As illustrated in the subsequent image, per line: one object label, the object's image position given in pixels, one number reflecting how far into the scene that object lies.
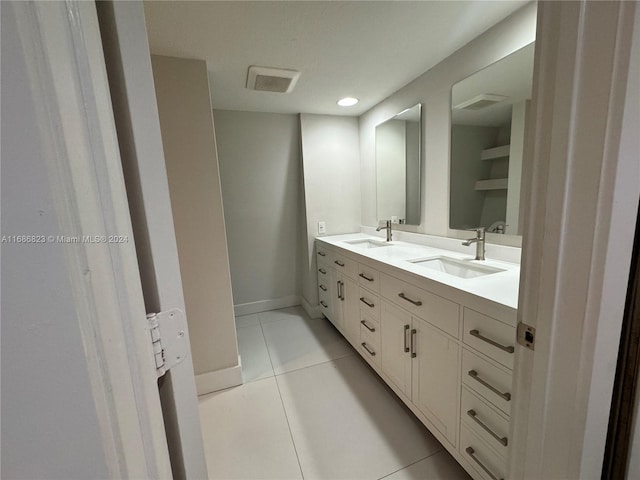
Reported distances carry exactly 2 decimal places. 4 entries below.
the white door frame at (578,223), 0.50
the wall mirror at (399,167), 2.10
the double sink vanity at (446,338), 0.94
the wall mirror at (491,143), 1.36
